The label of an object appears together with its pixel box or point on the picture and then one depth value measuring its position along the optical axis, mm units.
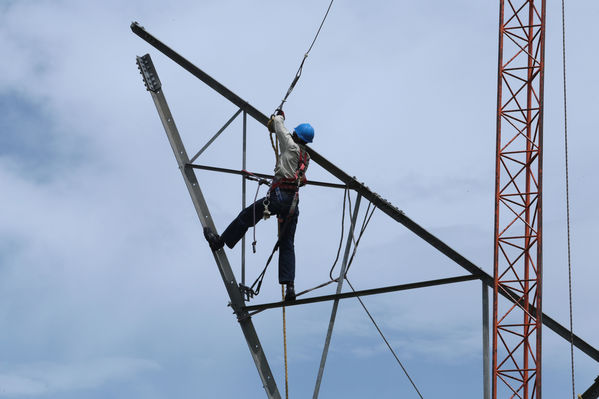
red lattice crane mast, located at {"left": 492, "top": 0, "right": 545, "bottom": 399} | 26609
